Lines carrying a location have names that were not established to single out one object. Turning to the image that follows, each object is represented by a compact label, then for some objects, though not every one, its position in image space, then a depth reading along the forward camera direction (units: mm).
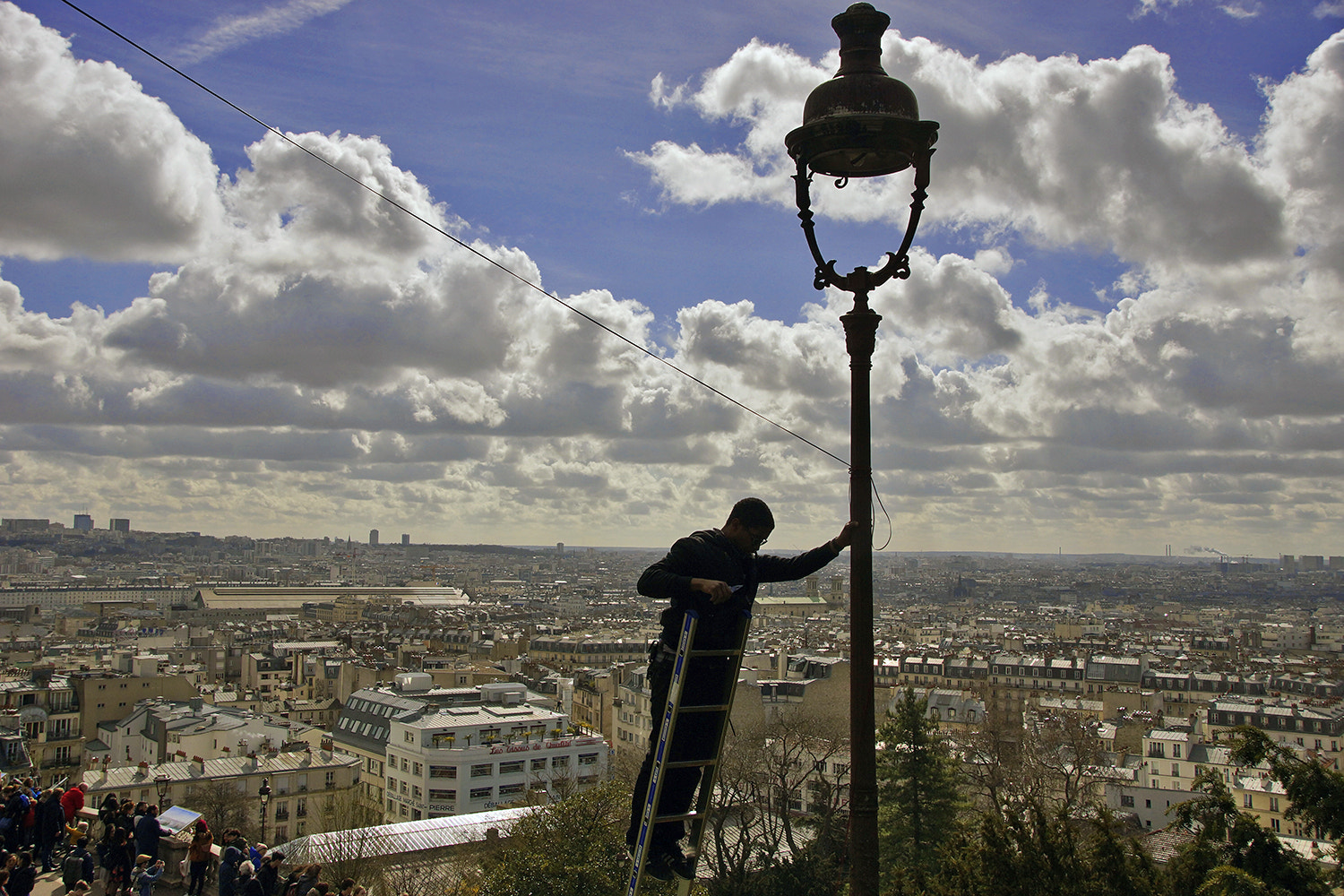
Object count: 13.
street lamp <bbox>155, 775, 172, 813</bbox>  38469
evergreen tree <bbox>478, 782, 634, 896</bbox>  18141
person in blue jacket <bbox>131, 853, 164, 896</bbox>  12055
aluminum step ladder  5008
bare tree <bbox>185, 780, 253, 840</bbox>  35625
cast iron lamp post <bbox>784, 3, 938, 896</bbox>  4684
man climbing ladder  5168
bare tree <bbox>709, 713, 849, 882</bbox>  28484
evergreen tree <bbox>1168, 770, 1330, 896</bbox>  9281
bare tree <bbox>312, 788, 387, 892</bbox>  22812
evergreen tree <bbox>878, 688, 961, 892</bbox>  27406
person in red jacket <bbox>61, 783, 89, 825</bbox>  15164
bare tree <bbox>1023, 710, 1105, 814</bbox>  34625
